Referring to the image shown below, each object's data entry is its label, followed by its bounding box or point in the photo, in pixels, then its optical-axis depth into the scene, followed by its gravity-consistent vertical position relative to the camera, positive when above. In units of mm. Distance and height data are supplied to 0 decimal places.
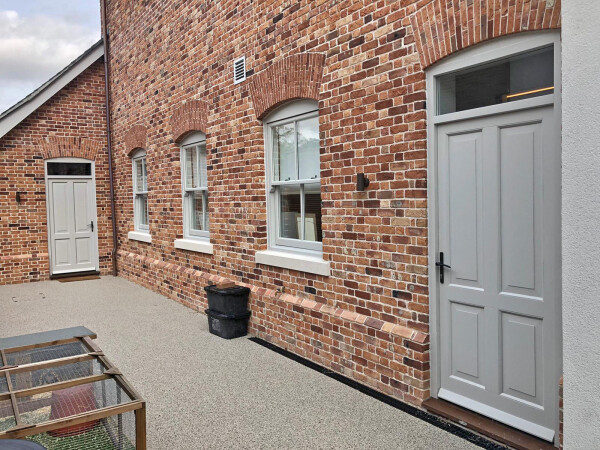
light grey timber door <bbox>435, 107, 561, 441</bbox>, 3441 -502
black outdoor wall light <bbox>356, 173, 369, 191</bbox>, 4625 +159
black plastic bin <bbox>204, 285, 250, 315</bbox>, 6336 -1211
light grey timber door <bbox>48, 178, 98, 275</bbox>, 11633 -440
